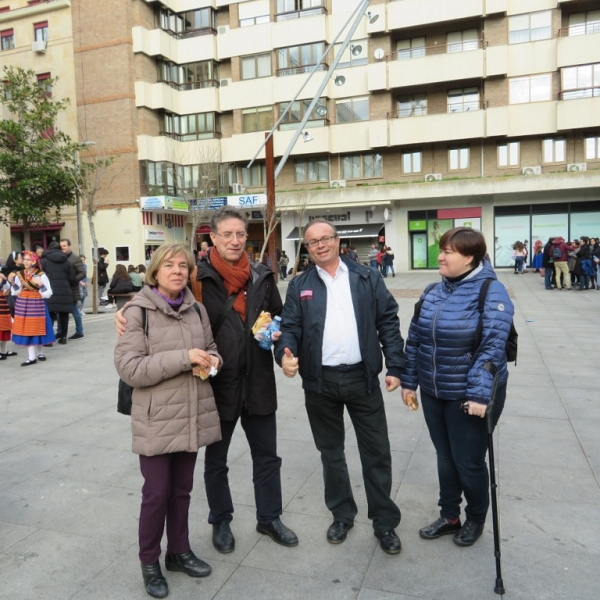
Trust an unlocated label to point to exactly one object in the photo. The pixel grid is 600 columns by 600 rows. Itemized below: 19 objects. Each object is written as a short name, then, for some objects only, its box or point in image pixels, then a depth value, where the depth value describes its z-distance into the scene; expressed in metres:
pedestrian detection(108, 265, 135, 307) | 12.55
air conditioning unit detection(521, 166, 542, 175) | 28.61
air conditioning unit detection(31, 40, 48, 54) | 31.97
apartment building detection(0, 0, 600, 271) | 28.11
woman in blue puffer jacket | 2.79
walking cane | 2.61
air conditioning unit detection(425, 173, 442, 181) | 30.22
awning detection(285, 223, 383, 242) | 32.09
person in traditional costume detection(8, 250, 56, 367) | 8.36
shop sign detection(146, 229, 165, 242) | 32.34
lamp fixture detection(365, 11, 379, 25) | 14.24
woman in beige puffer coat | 2.64
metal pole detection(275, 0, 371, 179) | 13.38
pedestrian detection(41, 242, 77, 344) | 9.95
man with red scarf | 3.02
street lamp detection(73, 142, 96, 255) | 21.52
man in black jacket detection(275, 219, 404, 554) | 3.02
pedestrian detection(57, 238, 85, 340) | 10.59
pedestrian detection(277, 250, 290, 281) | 29.37
